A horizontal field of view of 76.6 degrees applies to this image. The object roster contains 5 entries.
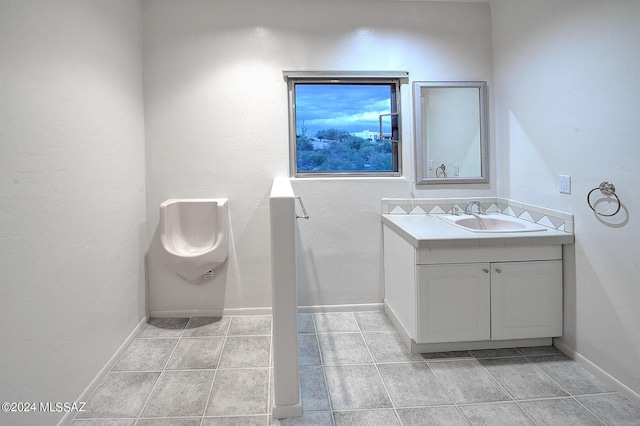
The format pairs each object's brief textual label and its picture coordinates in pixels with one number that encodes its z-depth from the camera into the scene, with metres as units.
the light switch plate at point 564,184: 2.41
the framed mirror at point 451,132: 3.23
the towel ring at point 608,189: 2.06
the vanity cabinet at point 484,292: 2.44
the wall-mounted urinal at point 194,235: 2.96
